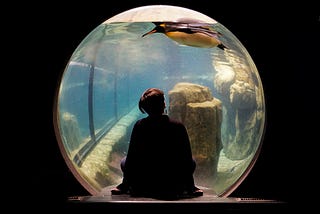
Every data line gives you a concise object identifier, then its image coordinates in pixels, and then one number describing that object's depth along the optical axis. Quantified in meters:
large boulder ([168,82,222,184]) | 3.70
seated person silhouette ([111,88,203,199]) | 3.14
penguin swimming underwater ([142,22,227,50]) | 3.48
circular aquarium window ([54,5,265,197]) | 3.62
